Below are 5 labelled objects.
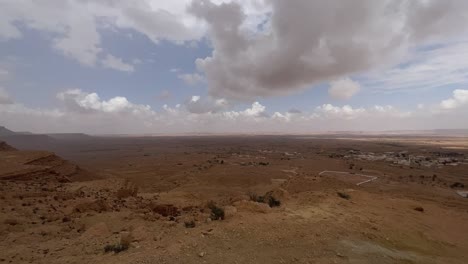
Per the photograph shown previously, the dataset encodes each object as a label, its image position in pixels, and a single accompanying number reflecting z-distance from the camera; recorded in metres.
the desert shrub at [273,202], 12.77
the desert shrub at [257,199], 13.66
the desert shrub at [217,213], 10.40
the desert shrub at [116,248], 8.02
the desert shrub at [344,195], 14.85
